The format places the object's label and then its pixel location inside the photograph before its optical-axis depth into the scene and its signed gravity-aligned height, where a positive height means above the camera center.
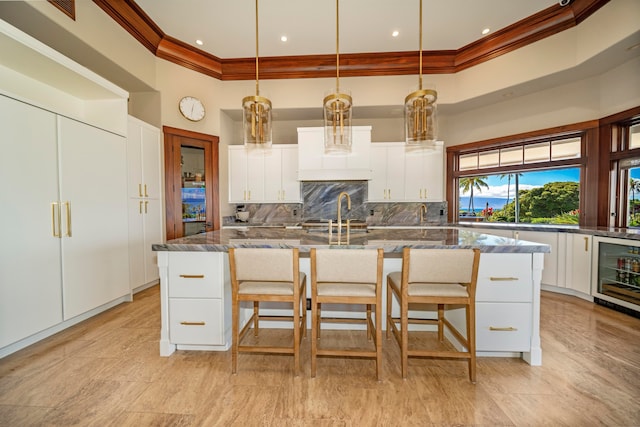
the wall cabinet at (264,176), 4.32 +0.56
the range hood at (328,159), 4.07 +0.80
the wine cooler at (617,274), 2.55 -0.74
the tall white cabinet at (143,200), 3.00 +0.10
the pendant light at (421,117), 1.95 +0.74
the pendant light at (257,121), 2.04 +0.74
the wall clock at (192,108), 3.72 +1.52
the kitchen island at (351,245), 1.69 -0.57
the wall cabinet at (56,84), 1.92 +1.24
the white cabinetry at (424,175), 4.23 +0.55
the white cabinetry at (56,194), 1.84 +0.13
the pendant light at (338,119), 1.98 +0.75
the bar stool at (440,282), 1.50 -0.48
